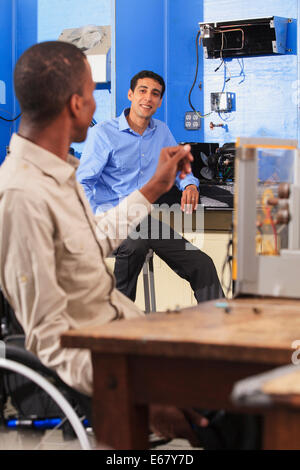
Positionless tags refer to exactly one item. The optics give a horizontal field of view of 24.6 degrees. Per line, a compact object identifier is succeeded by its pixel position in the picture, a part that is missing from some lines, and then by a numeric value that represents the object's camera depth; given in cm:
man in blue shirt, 363
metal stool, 397
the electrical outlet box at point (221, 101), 525
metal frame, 165
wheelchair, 179
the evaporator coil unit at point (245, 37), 498
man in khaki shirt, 145
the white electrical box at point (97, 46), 566
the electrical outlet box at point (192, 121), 543
